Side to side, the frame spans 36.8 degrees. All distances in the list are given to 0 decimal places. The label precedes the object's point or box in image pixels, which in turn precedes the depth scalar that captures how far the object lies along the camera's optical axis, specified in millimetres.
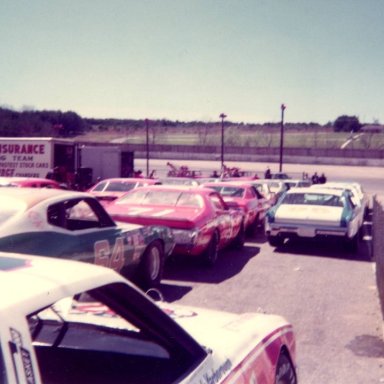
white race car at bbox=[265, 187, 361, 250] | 11055
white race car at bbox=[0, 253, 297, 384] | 1758
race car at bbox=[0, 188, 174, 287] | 5582
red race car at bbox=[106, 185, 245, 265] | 8820
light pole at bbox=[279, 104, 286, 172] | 37656
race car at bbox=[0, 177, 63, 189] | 11191
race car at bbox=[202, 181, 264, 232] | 12859
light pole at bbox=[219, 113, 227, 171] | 41619
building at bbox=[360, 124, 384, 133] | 98994
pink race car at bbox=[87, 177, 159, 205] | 14023
